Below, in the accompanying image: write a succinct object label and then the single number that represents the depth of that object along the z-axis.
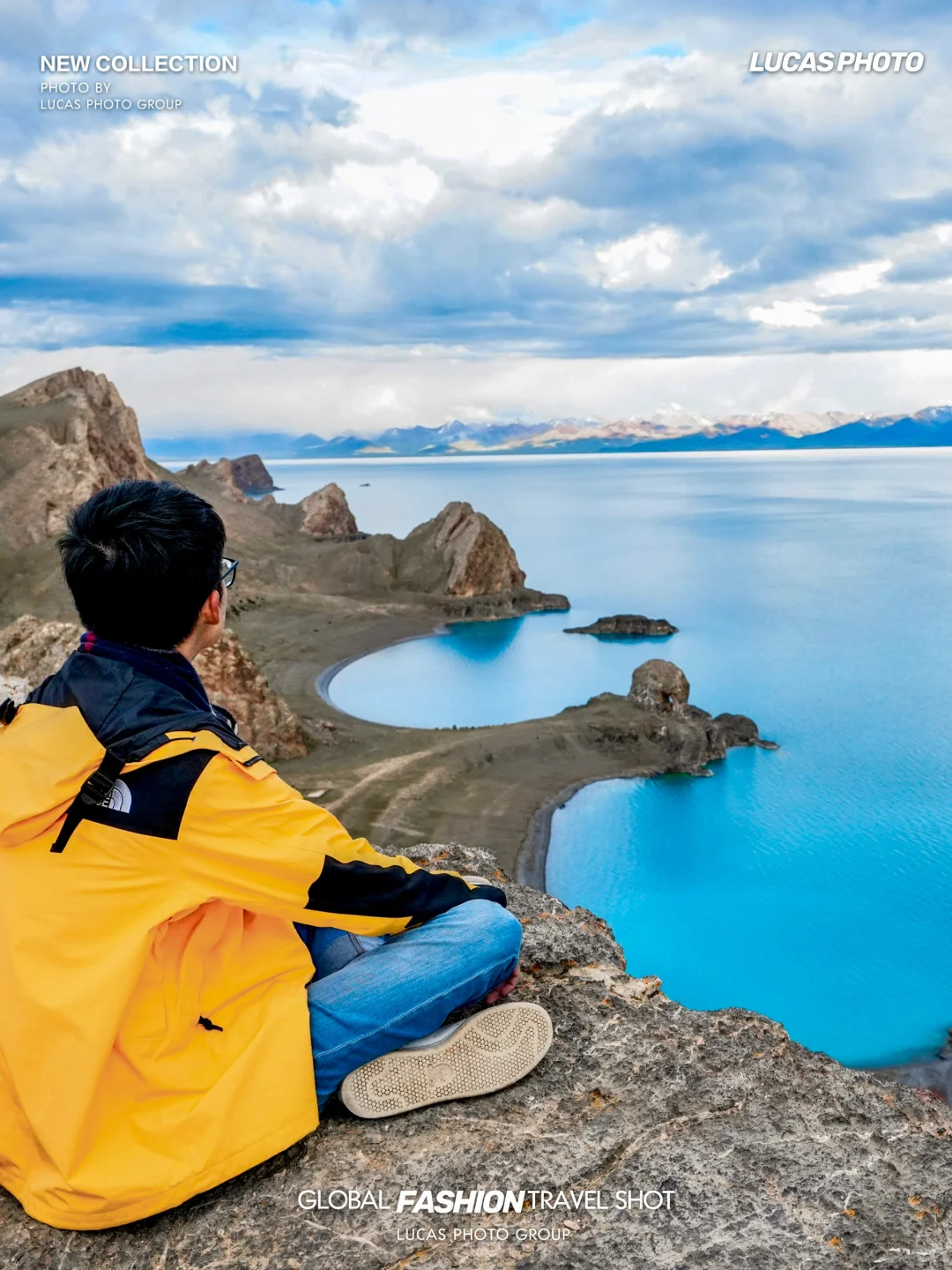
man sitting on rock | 3.22
